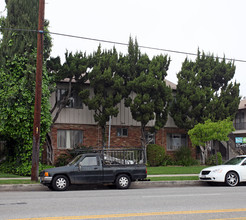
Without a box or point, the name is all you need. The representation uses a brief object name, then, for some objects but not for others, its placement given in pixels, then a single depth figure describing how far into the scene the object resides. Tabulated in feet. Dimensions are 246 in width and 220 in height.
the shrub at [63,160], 90.81
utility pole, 55.06
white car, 54.34
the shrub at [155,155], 100.22
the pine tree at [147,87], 94.38
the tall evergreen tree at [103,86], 91.25
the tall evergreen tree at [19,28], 68.69
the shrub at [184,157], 105.09
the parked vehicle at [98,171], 48.85
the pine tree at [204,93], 104.47
